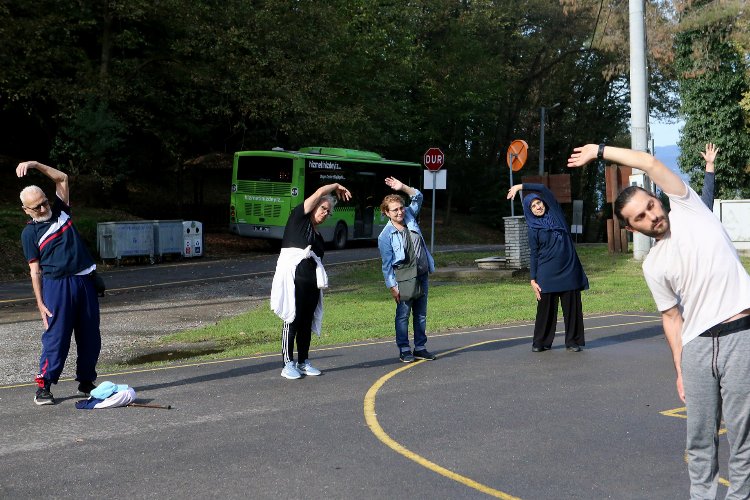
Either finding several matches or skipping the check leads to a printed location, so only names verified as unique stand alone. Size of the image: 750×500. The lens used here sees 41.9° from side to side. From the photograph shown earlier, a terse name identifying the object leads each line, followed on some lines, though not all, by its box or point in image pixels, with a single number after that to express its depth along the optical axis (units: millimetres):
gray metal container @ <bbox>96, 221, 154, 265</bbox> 26984
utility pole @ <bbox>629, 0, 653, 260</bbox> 22578
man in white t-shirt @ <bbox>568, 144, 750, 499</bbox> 4605
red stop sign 27781
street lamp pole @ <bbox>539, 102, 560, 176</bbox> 50841
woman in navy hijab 11188
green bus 33031
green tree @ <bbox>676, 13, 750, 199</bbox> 39000
